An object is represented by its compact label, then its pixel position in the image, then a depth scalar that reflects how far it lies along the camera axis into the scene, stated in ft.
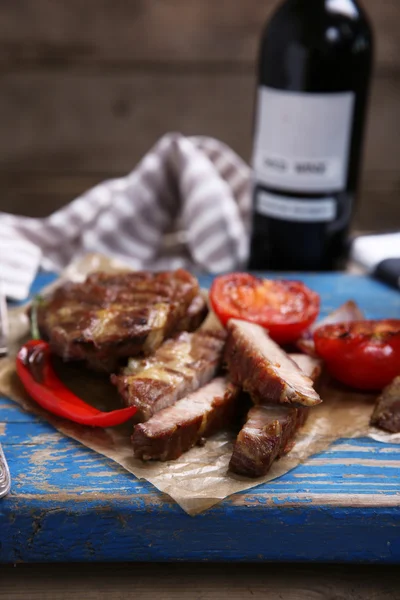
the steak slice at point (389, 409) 2.15
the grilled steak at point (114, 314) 2.19
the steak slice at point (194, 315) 2.34
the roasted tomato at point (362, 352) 2.22
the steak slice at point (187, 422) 2.03
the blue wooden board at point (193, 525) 1.97
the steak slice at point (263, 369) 2.06
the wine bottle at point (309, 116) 2.72
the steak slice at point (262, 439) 2.00
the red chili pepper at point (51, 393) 2.11
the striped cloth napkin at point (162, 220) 2.92
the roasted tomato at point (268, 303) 2.33
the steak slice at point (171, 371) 2.10
